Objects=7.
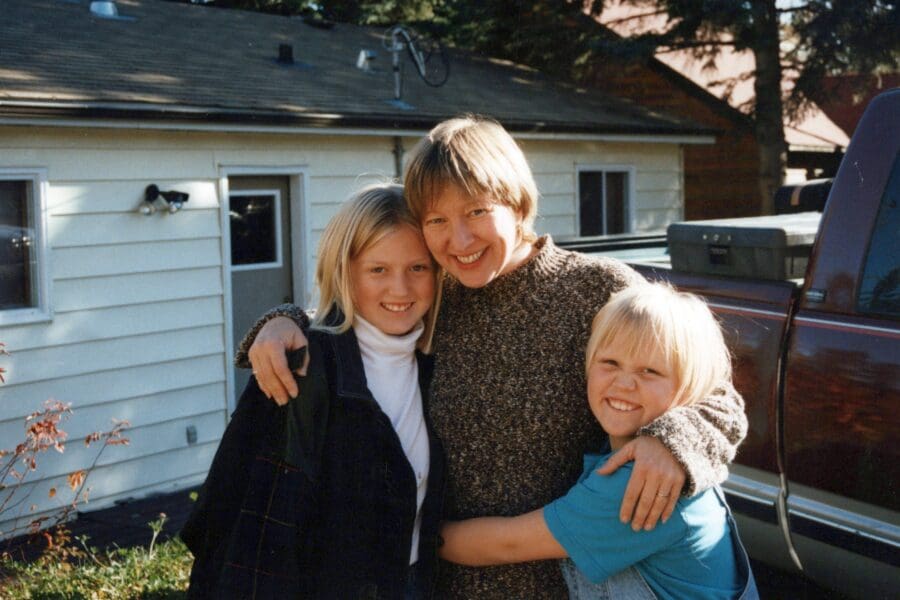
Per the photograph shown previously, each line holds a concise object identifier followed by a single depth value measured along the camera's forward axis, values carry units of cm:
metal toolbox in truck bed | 371
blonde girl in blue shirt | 200
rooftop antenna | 1110
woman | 221
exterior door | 923
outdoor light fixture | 813
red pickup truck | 318
